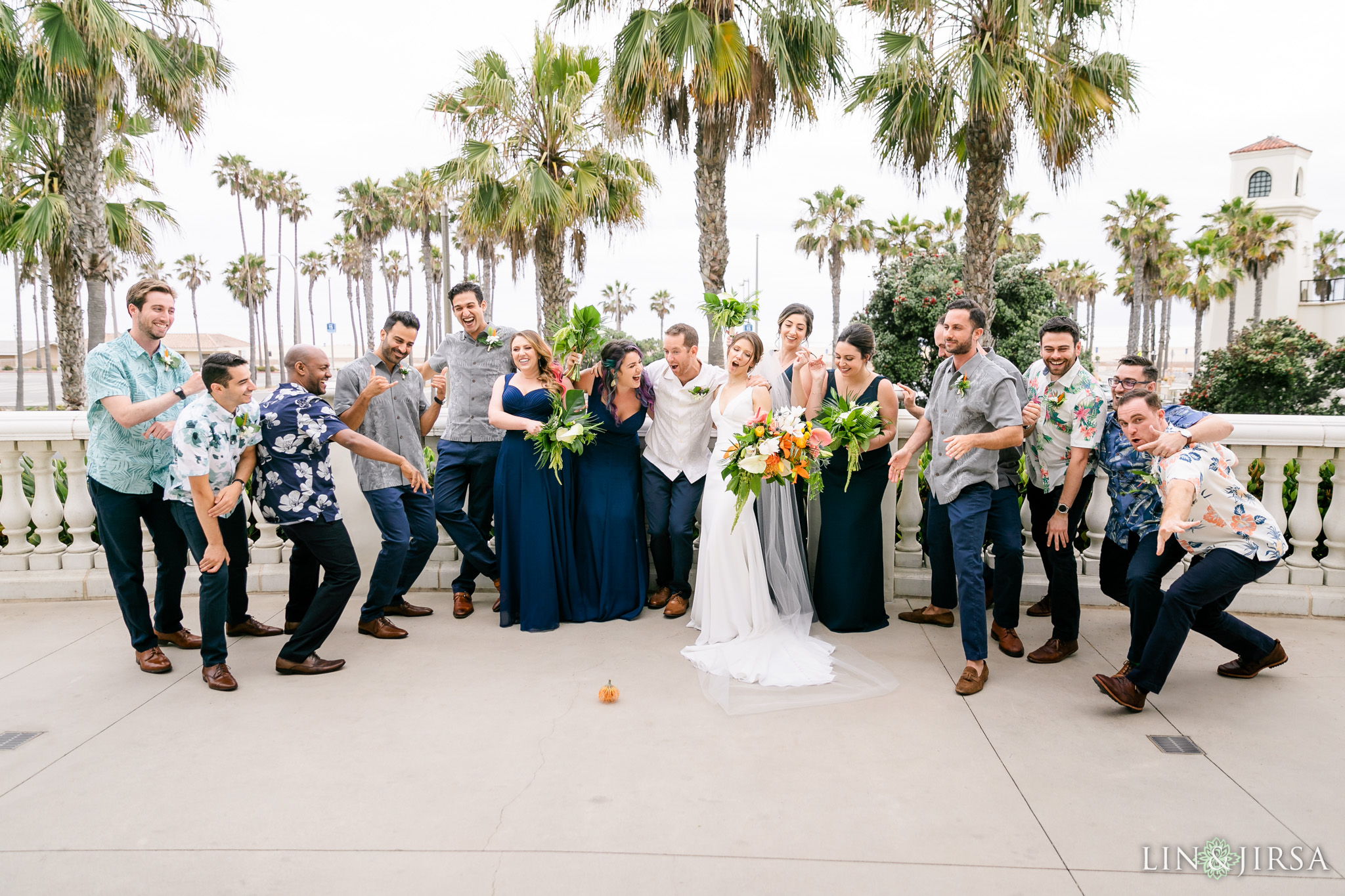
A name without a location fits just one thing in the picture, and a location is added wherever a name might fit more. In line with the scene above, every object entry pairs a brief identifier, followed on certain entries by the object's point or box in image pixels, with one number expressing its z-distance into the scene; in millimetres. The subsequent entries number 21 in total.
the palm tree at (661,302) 77938
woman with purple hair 5453
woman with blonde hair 5293
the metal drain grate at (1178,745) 3607
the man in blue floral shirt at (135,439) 4391
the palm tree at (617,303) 71250
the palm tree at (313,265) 68688
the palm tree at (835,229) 43625
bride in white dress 4684
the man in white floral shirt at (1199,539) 3891
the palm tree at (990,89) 12156
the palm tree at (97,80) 12250
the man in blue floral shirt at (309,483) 4344
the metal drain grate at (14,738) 3713
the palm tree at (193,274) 67188
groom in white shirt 5430
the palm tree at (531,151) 15492
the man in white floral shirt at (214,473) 4086
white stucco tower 38156
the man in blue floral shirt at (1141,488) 3969
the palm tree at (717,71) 12992
